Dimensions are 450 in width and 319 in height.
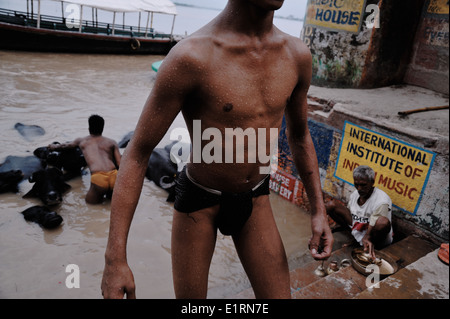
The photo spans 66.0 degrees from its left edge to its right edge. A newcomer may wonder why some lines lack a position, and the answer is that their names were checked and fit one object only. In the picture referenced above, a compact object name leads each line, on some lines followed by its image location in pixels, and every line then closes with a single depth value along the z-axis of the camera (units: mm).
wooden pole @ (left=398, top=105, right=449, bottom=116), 3911
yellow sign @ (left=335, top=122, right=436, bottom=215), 3537
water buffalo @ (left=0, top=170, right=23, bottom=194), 4832
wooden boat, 15414
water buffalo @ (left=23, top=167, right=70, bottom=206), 4582
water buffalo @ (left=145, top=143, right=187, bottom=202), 5484
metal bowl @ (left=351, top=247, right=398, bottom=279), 3142
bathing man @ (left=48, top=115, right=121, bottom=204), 4848
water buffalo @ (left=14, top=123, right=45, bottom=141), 6820
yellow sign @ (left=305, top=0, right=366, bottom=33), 4527
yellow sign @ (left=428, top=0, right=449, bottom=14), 4789
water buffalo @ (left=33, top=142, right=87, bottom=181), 5539
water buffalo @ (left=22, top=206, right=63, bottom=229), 4168
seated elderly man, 3555
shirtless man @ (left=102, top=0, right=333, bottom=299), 1358
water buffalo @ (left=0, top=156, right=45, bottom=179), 5332
